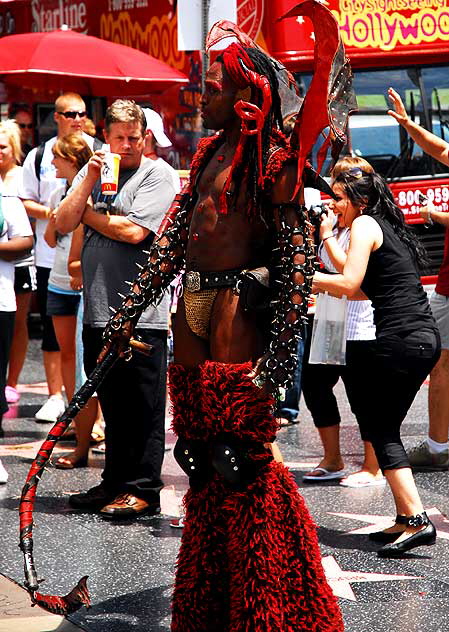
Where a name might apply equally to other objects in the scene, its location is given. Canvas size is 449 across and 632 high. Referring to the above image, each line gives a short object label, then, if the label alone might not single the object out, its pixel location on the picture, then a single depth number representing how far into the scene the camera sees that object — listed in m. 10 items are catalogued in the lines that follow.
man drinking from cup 9.34
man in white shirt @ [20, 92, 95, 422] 12.94
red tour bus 16.06
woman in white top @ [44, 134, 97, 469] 10.75
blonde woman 12.92
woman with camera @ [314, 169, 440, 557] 8.27
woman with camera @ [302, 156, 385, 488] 10.04
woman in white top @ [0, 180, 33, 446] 11.36
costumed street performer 6.16
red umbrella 15.50
